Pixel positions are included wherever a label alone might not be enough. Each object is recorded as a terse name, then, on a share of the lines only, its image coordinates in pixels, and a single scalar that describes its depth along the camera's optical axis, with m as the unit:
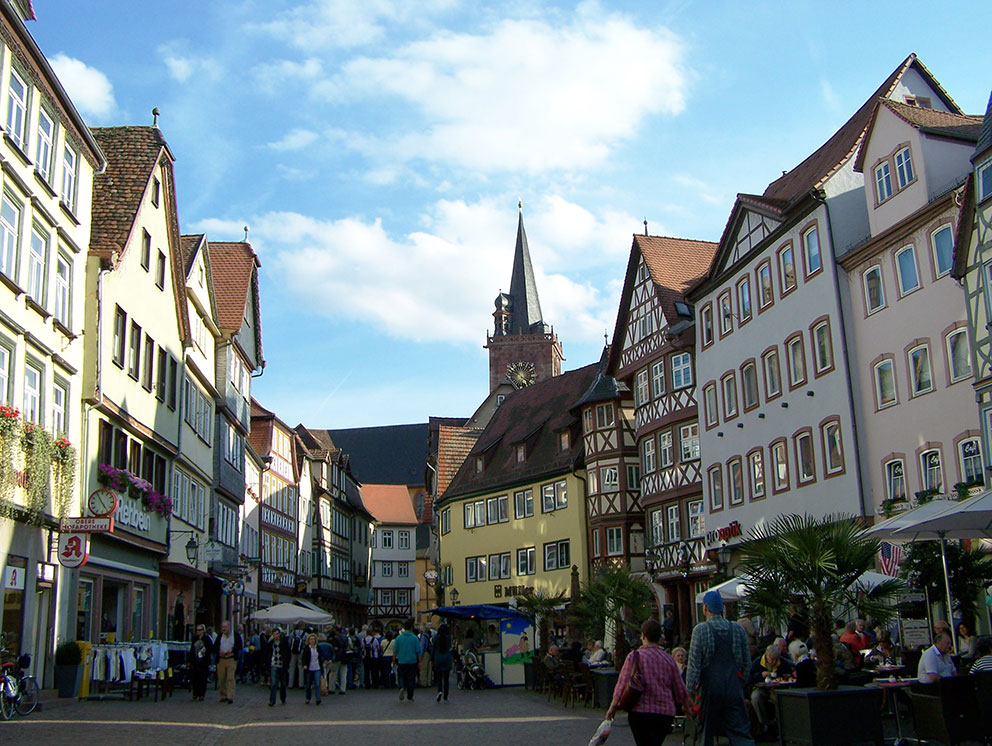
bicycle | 16.45
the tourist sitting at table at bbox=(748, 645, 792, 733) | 14.51
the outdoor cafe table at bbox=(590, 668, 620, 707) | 18.82
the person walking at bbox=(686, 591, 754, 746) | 9.63
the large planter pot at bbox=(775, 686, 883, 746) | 11.55
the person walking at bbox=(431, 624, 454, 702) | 23.78
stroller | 31.22
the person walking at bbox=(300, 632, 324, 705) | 23.28
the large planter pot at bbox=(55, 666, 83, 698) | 20.92
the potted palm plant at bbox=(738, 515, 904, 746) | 11.61
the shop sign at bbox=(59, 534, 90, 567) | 20.19
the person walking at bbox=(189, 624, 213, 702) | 23.14
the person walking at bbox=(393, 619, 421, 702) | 23.39
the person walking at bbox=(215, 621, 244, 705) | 22.41
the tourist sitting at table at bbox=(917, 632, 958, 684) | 12.05
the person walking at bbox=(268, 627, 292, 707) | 22.81
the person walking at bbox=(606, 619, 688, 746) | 9.34
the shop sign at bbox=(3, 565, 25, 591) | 19.00
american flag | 24.05
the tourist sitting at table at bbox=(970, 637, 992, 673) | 11.65
